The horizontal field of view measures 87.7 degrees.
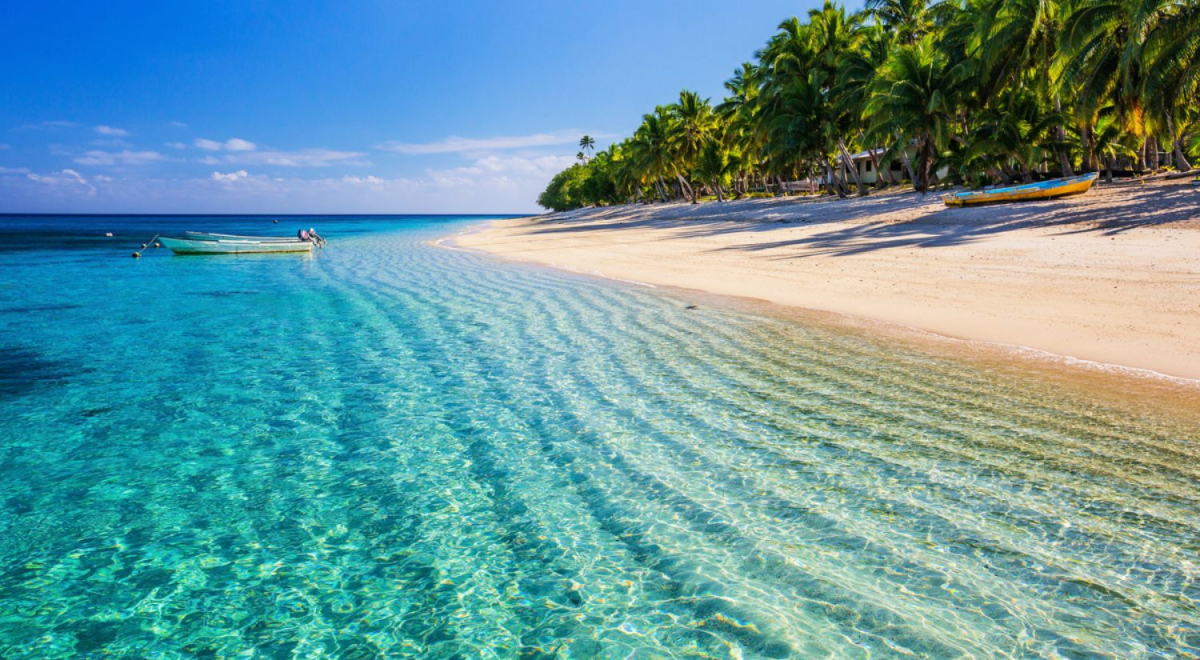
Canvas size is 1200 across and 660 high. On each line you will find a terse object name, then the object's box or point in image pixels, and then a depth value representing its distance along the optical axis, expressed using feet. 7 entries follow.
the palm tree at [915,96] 98.89
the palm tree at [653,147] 198.08
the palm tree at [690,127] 178.50
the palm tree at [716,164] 181.16
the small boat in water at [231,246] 105.09
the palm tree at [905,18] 135.23
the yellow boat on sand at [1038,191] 72.79
